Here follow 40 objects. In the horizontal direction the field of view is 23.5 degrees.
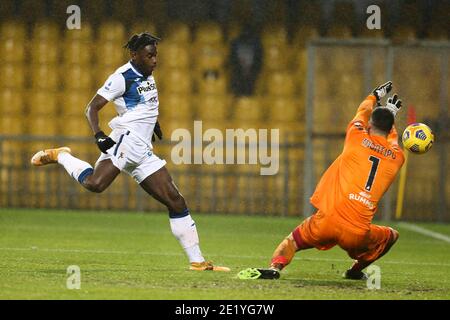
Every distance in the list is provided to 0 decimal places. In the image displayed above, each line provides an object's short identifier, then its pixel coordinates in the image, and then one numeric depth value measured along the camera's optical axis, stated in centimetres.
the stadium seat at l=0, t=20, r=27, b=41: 2078
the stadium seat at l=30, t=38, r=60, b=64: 2081
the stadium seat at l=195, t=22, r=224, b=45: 2070
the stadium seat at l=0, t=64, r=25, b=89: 2089
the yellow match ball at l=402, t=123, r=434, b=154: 1051
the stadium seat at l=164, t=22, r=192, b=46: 2067
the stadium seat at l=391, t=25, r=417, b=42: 2025
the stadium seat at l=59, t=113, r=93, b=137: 2095
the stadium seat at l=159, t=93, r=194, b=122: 2067
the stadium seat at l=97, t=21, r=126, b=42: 2069
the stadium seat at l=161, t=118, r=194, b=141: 2039
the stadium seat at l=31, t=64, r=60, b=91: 2086
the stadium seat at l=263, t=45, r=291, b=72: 2070
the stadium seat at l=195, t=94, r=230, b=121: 2066
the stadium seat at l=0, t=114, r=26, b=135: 2100
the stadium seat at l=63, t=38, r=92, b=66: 2075
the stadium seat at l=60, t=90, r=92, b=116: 2088
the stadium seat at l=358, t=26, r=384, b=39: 2023
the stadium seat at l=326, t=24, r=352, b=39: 2045
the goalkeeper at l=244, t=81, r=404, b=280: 984
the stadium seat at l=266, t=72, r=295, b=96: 2078
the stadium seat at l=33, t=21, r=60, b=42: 2070
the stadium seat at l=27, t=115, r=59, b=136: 2097
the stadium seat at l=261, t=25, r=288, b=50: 2066
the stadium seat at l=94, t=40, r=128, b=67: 2069
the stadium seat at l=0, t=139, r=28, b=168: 2000
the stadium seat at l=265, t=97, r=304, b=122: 2066
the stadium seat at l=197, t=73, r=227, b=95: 2077
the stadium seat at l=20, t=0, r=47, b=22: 2070
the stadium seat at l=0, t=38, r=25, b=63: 2083
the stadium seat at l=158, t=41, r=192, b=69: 2070
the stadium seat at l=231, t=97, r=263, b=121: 2059
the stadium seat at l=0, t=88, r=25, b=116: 2100
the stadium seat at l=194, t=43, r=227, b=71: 2069
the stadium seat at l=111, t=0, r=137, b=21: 2059
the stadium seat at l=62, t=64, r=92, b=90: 2088
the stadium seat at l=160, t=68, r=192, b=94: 2077
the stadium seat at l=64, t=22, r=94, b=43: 2066
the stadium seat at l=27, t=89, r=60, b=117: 2095
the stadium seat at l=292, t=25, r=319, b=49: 2044
